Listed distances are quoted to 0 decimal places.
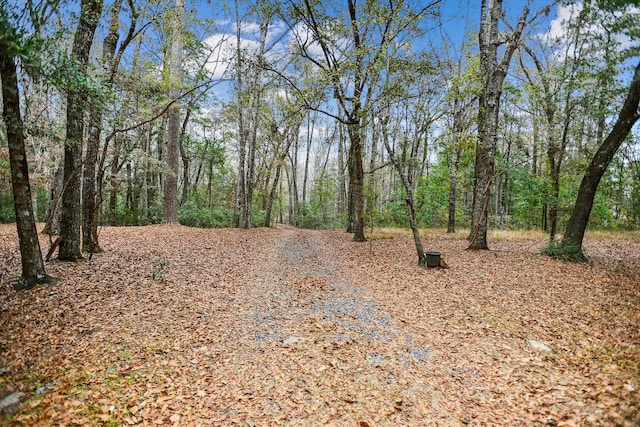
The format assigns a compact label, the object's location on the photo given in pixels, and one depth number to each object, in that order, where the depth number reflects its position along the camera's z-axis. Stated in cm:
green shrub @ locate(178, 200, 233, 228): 1845
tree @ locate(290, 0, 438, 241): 841
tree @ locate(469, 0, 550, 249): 909
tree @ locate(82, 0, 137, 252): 665
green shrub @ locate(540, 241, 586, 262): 770
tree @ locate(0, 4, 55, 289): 411
